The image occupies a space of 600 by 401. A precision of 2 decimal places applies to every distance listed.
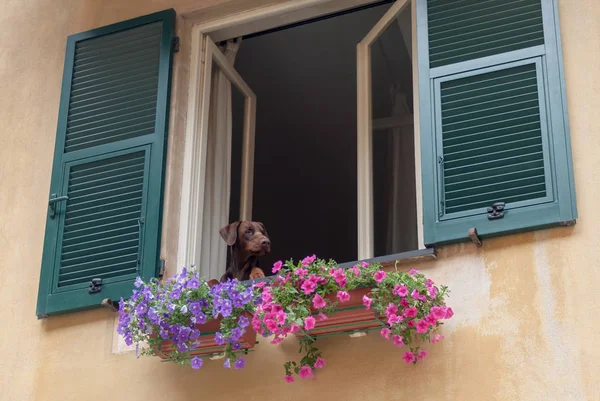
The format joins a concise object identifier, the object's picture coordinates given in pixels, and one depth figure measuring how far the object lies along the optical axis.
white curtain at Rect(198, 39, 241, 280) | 6.23
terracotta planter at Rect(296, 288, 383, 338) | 4.99
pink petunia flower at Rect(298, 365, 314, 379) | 5.14
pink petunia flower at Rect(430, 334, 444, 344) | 5.01
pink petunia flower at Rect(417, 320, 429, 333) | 4.86
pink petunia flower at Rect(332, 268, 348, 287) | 4.95
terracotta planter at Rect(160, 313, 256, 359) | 5.18
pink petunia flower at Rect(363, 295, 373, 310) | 4.90
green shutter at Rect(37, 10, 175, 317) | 5.88
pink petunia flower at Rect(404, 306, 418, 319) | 4.85
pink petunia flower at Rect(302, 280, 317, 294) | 4.98
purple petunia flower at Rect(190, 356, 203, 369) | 5.10
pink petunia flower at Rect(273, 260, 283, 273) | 5.06
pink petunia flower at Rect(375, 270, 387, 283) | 4.90
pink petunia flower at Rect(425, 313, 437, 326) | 4.87
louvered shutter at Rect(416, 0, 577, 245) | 5.14
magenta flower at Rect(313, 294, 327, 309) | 4.93
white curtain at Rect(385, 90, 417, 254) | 6.10
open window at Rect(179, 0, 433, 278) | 6.17
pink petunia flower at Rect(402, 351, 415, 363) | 4.98
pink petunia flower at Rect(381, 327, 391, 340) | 4.94
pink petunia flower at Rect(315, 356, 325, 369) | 5.18
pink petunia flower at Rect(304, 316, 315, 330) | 4.95
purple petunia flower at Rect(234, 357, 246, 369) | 5.12
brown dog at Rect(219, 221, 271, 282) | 5.75
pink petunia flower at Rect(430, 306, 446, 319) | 4.88
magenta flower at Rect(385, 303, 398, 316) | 4.86
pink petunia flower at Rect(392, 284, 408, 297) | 4.84
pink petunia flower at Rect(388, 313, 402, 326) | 4.85
